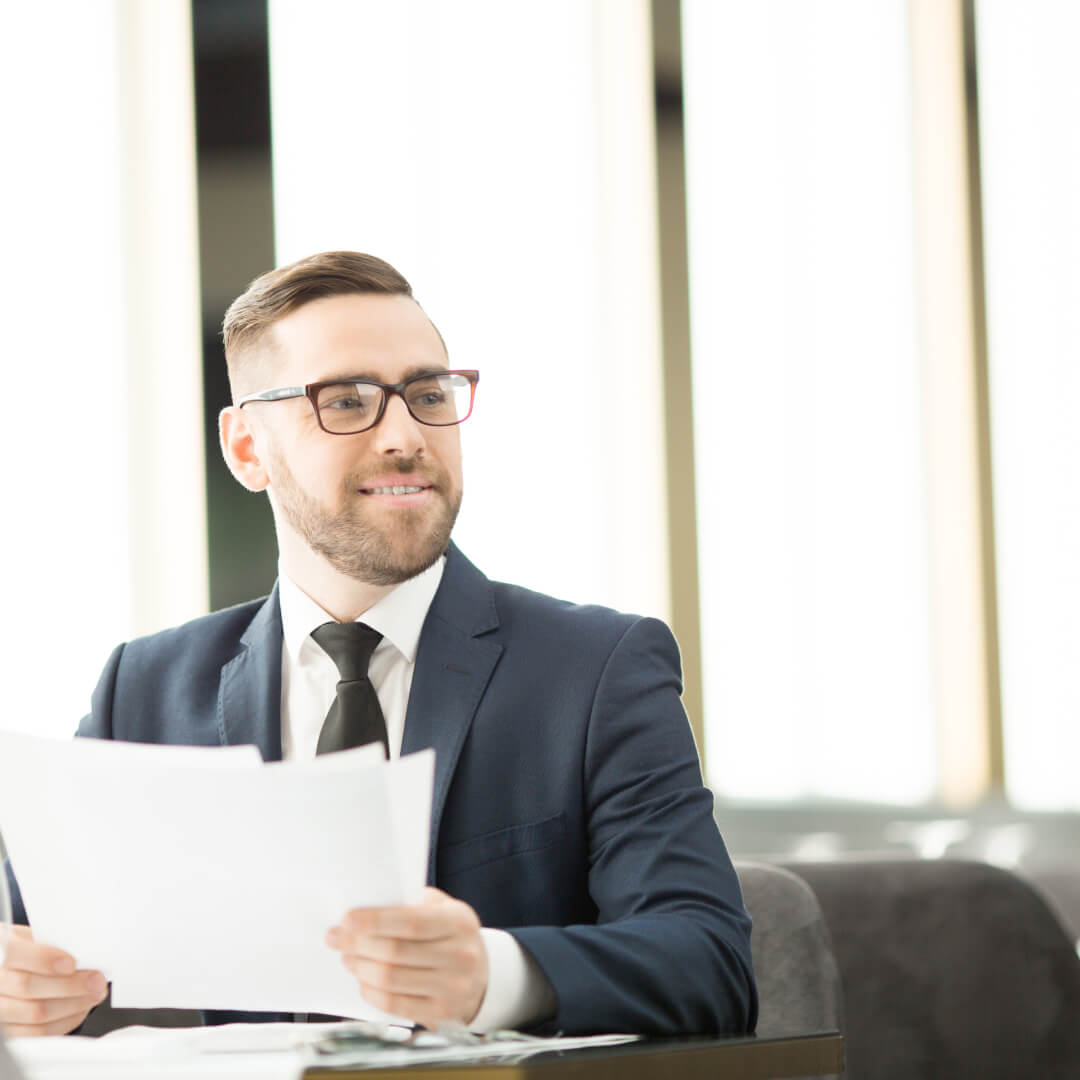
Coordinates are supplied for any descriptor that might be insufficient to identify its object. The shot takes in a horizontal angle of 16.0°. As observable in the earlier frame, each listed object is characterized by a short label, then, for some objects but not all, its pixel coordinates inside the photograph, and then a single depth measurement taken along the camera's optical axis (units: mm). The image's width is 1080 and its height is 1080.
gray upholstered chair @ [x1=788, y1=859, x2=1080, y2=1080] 3122
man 2810
